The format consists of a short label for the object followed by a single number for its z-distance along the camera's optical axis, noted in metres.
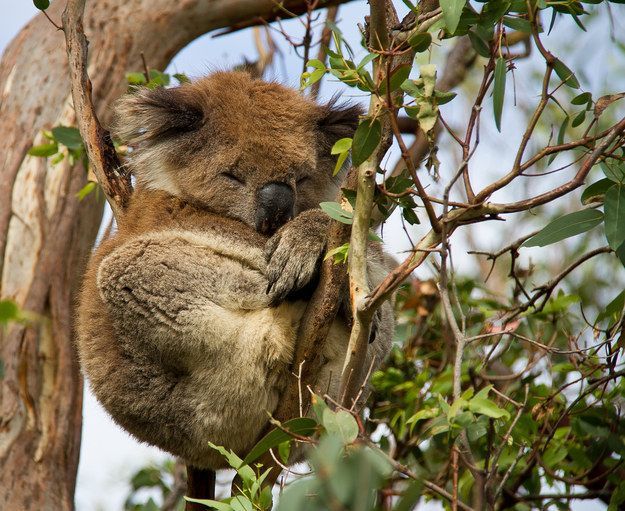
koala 5.68
